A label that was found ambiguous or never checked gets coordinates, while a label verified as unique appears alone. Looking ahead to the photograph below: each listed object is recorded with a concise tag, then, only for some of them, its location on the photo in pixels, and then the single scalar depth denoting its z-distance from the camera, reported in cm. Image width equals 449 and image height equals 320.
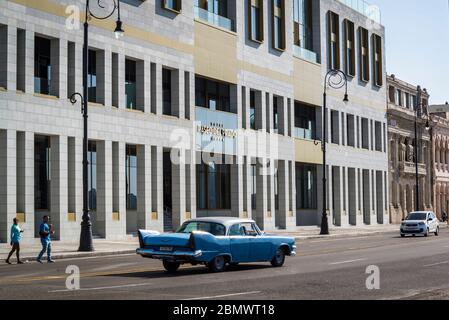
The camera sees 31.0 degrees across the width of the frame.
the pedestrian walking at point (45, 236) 2767
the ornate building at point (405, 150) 8681
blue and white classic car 2097
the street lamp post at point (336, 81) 7181
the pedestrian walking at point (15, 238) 2747
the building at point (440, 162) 9762
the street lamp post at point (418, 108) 9142
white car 5025
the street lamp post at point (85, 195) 3306
